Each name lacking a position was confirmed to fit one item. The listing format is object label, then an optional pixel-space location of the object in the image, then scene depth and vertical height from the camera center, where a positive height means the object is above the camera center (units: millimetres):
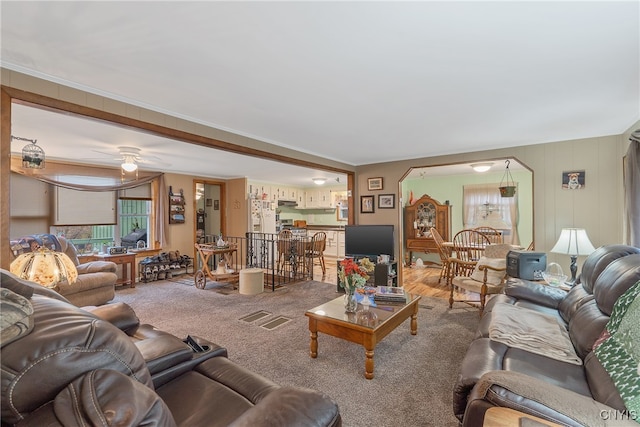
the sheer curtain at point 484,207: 6344 +198
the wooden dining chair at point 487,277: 3647 -832
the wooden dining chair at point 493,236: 5613 -438
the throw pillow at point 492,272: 3744 -785
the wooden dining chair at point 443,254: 5248 -741
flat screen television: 4793 -433
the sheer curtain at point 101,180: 4789 +695
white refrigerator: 7273 +5
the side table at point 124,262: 5035 -809
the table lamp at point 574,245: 3164 -352
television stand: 4516 -955
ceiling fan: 4109 +952
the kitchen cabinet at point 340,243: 8211 -789
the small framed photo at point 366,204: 5445 +219
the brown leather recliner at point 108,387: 691 -464
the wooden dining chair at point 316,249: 6076 -747
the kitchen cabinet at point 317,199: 8953 +545
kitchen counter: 8409 -347
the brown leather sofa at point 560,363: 1073 -745
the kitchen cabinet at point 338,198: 8609 +520
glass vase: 2695 -826
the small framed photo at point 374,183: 5328 +600
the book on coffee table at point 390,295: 2988 -852
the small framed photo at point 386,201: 5172 +260
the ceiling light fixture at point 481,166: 5016 +862
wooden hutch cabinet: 6872 -200
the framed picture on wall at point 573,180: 3672 +438
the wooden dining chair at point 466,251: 4566 -653
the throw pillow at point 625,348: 1191 -670
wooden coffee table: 2317 -935
